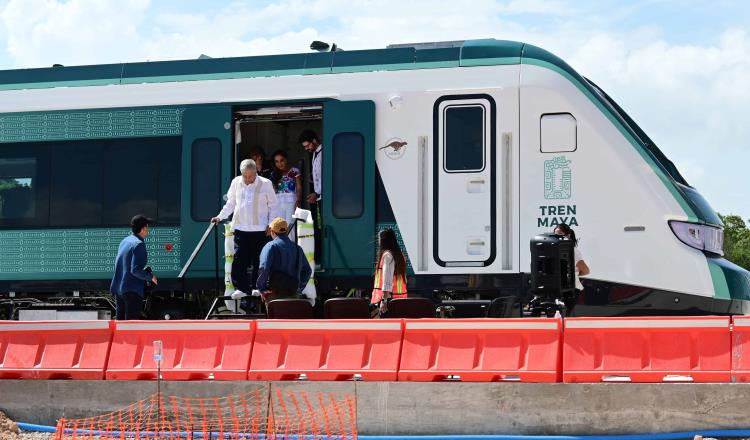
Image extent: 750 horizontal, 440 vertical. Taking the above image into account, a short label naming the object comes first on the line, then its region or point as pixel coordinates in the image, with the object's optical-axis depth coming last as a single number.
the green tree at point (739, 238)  83.12
